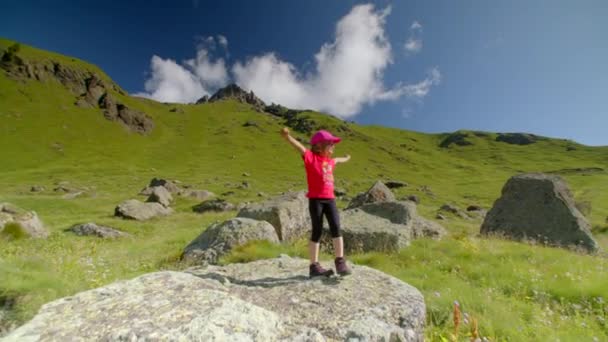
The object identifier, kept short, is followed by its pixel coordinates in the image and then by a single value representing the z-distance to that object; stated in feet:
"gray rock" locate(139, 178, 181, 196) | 188.85
